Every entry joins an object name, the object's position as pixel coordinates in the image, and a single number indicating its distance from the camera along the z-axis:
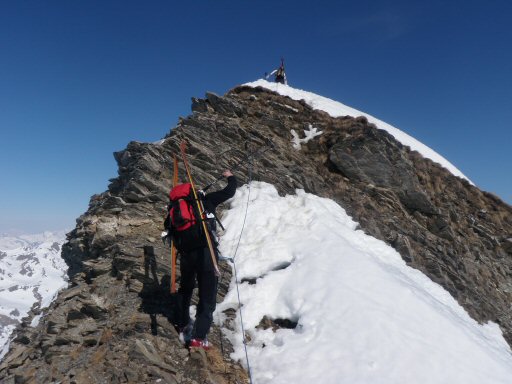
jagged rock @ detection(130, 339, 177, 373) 7.43
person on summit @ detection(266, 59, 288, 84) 32.44
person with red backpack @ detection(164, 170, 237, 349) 8.09
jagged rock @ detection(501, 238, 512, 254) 22.14
